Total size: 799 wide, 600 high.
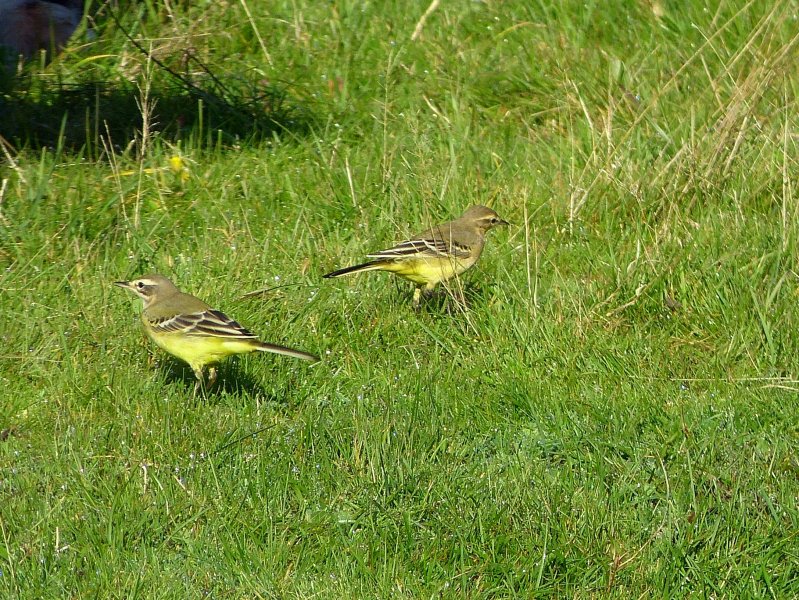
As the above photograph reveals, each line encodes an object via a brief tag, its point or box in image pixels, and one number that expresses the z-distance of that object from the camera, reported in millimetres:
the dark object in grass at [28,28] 18750
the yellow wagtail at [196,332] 12523
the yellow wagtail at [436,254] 14477
